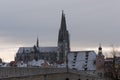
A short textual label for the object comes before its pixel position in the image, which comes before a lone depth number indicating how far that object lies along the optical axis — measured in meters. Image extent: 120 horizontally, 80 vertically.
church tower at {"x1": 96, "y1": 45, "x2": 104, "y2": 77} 97.88
